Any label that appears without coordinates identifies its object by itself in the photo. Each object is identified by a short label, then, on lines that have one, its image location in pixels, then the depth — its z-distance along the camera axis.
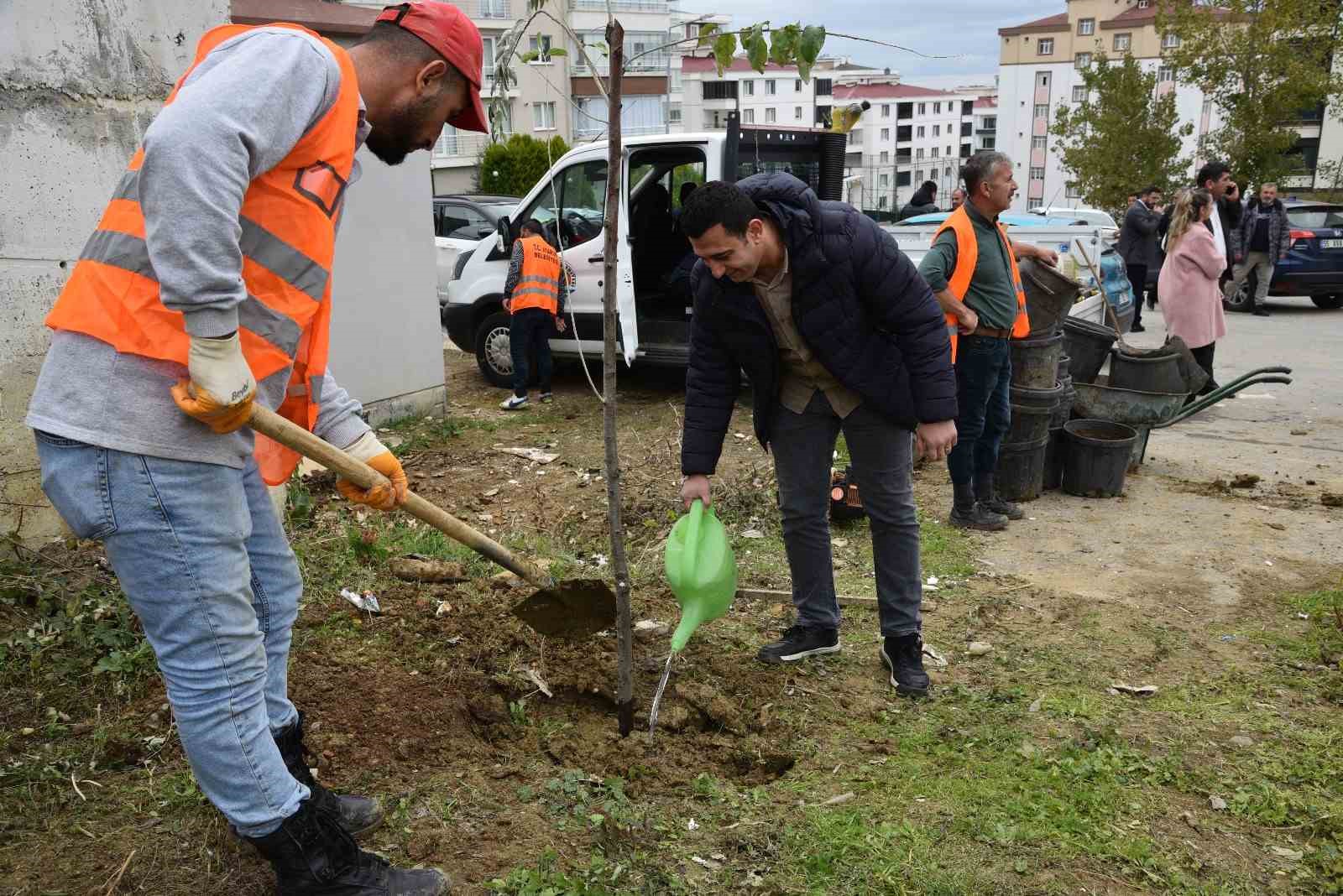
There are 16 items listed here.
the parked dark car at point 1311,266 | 14.66
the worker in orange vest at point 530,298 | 8.74
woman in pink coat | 8.44
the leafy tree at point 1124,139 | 28.98
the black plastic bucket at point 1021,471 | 6.19
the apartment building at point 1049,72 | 71.94
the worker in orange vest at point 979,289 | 5.39
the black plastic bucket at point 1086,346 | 7.20
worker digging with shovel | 1.89
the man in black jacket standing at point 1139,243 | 12.54
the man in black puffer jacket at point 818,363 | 3.33
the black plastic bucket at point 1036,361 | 6.02
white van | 8.37
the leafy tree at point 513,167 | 27.64
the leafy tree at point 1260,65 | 23.00
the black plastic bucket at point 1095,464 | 6.33
